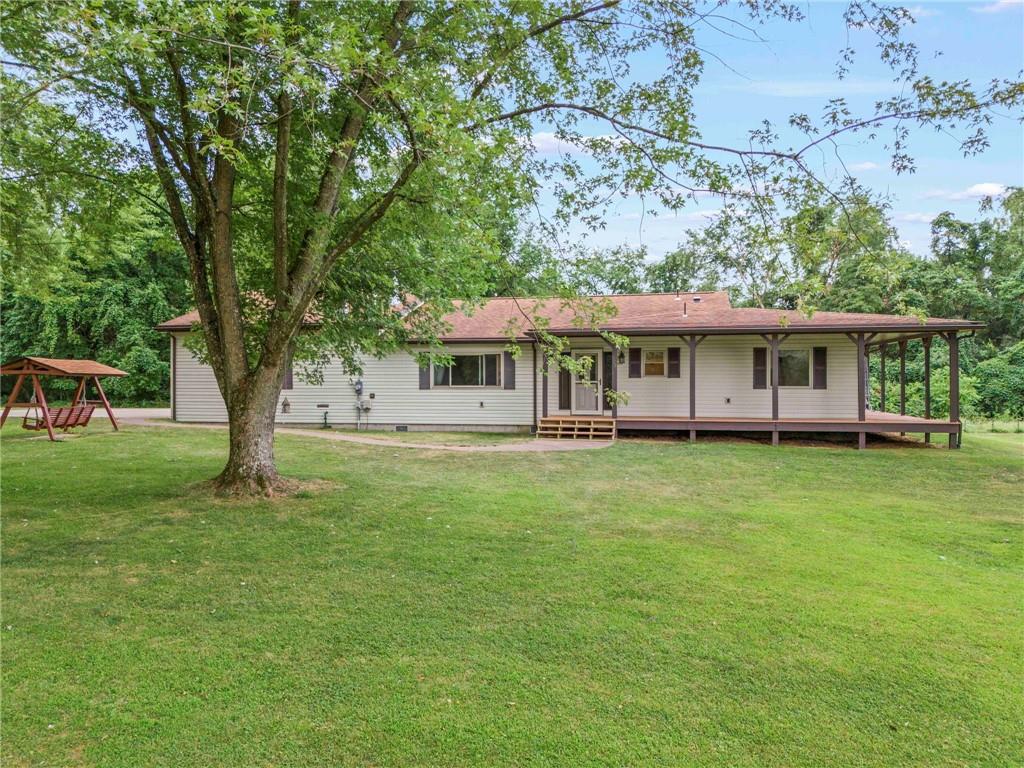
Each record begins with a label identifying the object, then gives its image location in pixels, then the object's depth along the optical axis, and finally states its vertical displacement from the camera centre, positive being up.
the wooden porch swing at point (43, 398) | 12.01 +0.05
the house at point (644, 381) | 13.27 +0.25
